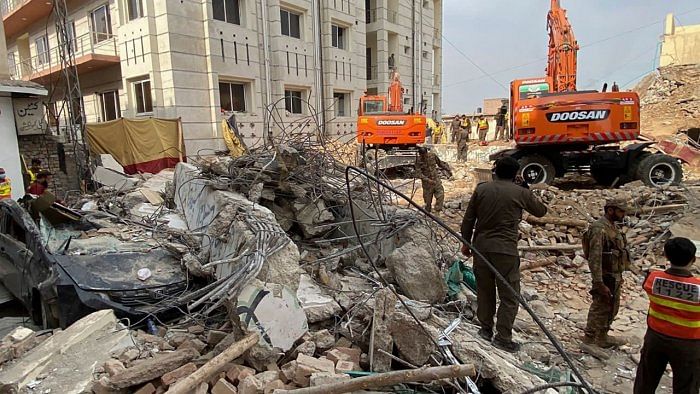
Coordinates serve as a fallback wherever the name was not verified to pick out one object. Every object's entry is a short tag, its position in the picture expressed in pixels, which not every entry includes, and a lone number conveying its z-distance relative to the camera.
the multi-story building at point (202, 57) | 14.24
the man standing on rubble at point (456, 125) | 16.21
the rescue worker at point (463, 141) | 15.60
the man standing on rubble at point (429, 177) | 8.48
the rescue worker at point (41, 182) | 6.20
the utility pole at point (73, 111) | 10.85
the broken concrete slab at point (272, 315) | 2.82
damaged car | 3.54
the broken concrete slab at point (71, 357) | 2.71
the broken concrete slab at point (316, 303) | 3.26
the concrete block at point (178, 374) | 2.53
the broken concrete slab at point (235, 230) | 3.31
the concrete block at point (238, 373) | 2.58
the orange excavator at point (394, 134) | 13.68
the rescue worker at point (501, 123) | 19.25
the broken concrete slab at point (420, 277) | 4.02
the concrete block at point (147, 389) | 2.51
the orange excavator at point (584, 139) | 9.07
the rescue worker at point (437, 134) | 22.66
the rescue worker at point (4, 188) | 7.88
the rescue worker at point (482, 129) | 19.86
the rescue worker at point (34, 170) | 8.58
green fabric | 4.49
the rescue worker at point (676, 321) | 2.75
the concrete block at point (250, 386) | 2.45
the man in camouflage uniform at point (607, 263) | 3.94
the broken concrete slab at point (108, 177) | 10.58
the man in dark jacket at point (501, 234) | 3.51
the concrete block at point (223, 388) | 2.45
